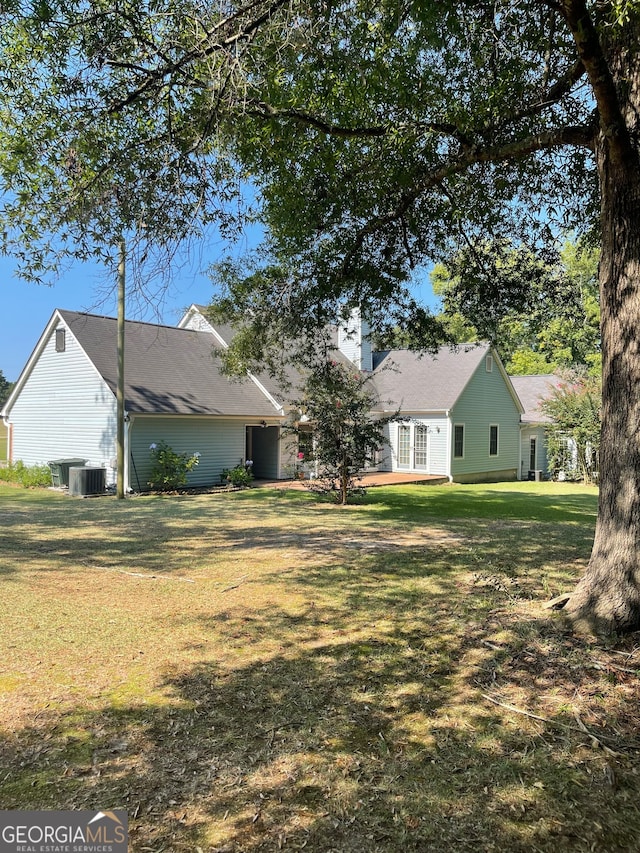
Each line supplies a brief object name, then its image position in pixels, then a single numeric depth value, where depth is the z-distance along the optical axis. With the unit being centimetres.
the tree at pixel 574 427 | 2448
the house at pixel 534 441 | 2872
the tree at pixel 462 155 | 456
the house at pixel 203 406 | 1888
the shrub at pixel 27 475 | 1947
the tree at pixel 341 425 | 1398
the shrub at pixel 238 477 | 2005
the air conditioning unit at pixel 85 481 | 1692
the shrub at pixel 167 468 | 1803
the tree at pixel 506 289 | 922
